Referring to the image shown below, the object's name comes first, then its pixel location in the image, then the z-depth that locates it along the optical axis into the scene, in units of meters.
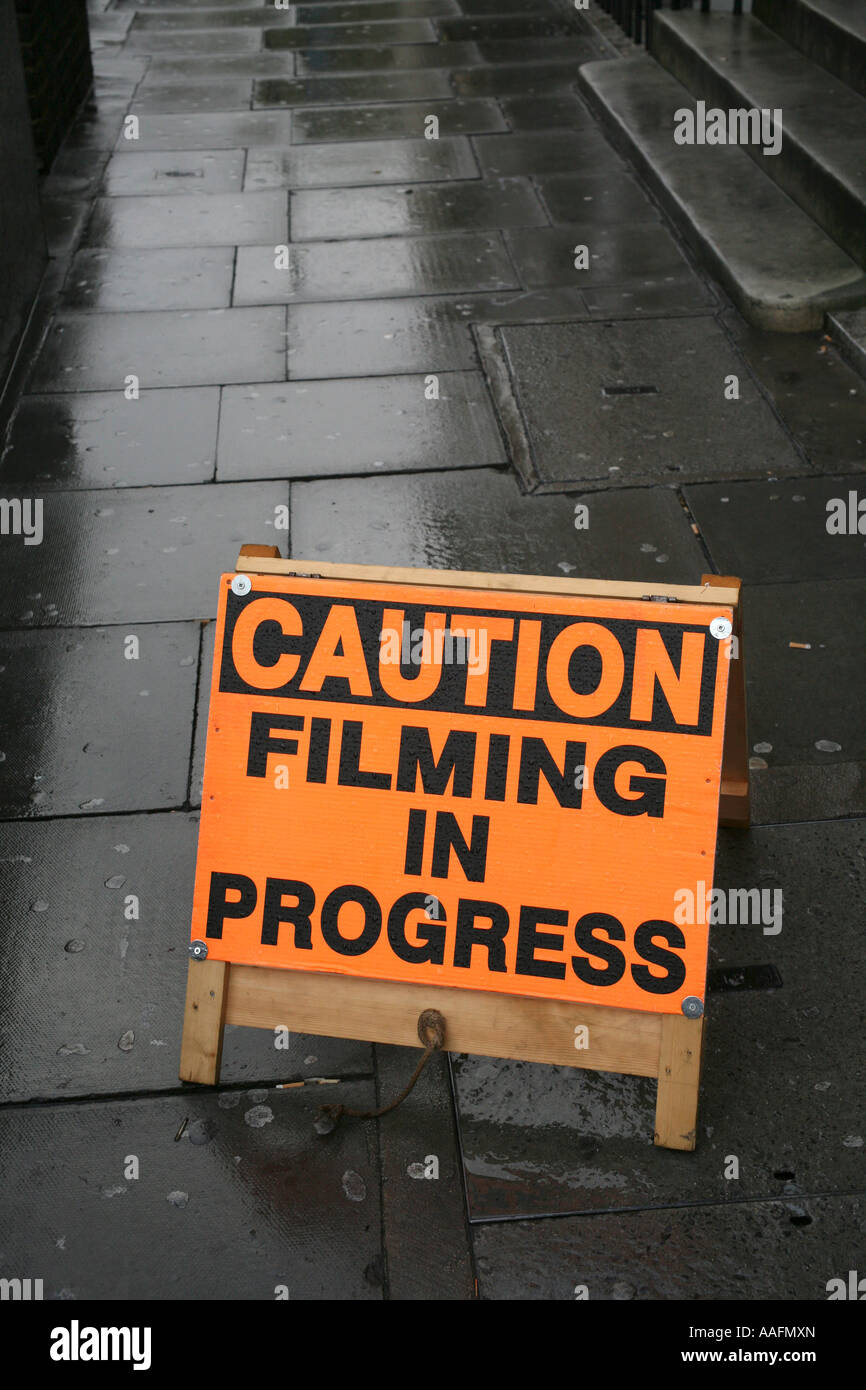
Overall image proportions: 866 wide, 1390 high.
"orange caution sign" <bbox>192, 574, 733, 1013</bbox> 2.93
